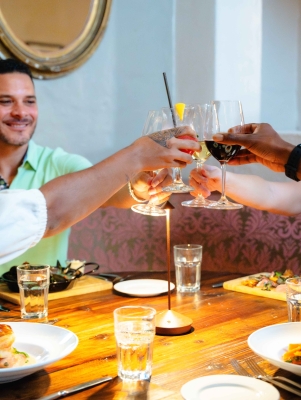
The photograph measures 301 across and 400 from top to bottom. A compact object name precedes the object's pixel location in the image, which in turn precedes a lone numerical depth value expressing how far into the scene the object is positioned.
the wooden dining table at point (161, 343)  1.07
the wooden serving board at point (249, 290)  1.70
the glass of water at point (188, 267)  1.85
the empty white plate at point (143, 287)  1.77
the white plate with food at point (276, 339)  1.18
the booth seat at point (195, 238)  2.60
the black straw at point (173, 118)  1.44
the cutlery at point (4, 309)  1.63
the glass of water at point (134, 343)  1.11
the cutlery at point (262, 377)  1.03
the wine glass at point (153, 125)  1.46
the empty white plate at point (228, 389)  0.98
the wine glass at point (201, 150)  1.45
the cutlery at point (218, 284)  1.88
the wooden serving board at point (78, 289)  1.74
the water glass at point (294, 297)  1.39
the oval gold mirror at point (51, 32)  3.00
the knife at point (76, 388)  1.02
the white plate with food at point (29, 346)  1.05
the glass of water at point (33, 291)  1.56
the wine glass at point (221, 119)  1.45
